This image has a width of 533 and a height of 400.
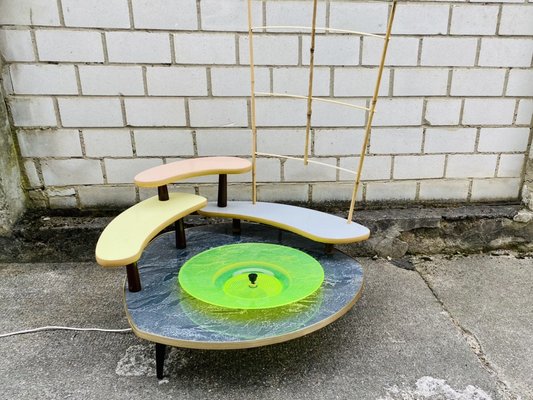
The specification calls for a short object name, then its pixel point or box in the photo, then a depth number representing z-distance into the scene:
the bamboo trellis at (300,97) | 1.98
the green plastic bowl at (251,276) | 1.61
